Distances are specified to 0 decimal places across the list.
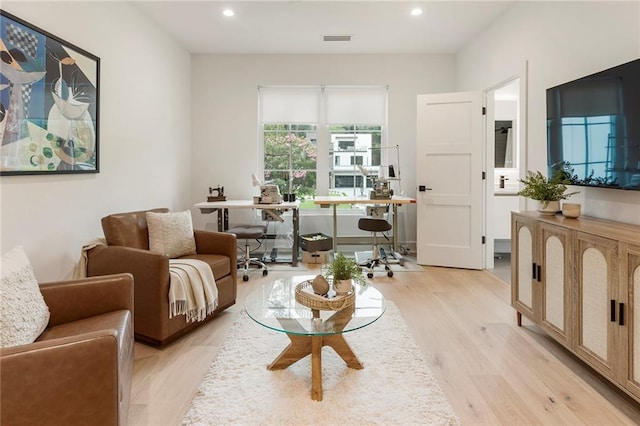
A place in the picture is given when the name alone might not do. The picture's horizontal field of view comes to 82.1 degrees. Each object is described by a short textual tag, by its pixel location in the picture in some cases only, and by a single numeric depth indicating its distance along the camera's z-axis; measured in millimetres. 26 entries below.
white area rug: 1700
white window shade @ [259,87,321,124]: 5227
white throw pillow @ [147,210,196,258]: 2895
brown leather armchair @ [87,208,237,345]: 2346
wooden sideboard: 1719
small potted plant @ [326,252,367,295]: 2049
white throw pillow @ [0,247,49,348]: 1393
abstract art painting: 2146
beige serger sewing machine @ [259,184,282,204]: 4422
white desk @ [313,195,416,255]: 4312
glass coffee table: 1837
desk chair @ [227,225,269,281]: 4145
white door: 4312
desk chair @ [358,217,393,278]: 4164
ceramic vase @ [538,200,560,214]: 2570
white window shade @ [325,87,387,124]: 5238
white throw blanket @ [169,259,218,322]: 2402
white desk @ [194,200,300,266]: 4328
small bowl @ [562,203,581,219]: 2410
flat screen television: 2082
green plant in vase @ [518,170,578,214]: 2561
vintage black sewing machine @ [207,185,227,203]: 4742
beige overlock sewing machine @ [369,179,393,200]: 4453
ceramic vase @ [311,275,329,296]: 2029
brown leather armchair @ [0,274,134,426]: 1152
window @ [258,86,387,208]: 5234
